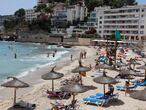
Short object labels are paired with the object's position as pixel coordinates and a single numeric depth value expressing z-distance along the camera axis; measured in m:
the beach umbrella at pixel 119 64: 36.37
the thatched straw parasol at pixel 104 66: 29.43
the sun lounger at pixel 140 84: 24.67
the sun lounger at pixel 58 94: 21.20
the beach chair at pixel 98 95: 20.07
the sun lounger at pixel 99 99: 19.05
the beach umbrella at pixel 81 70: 24.45
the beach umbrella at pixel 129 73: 23.95
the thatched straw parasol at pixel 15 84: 17.95
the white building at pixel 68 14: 140.75
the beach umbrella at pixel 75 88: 17.53
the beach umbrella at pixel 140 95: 14.58
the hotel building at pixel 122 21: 102.38
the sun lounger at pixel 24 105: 18.39
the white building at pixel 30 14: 168.41
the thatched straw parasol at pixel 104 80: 19.48
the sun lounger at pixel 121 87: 23.35
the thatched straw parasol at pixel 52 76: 21.00
